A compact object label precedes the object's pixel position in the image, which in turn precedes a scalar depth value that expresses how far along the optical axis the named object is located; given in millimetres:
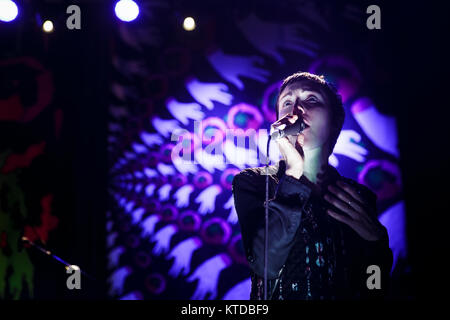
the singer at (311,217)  2496
